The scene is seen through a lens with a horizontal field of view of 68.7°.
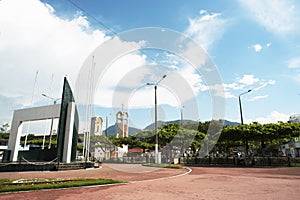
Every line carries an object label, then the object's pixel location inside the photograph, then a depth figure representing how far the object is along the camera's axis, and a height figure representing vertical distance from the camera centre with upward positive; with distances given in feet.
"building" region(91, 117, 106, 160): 155.94 +15.12
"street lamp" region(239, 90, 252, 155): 83.30 +5.88
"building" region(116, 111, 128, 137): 99.61 +16.52
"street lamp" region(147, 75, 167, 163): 73.61 +12.47
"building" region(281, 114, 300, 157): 172.16 +6.39
